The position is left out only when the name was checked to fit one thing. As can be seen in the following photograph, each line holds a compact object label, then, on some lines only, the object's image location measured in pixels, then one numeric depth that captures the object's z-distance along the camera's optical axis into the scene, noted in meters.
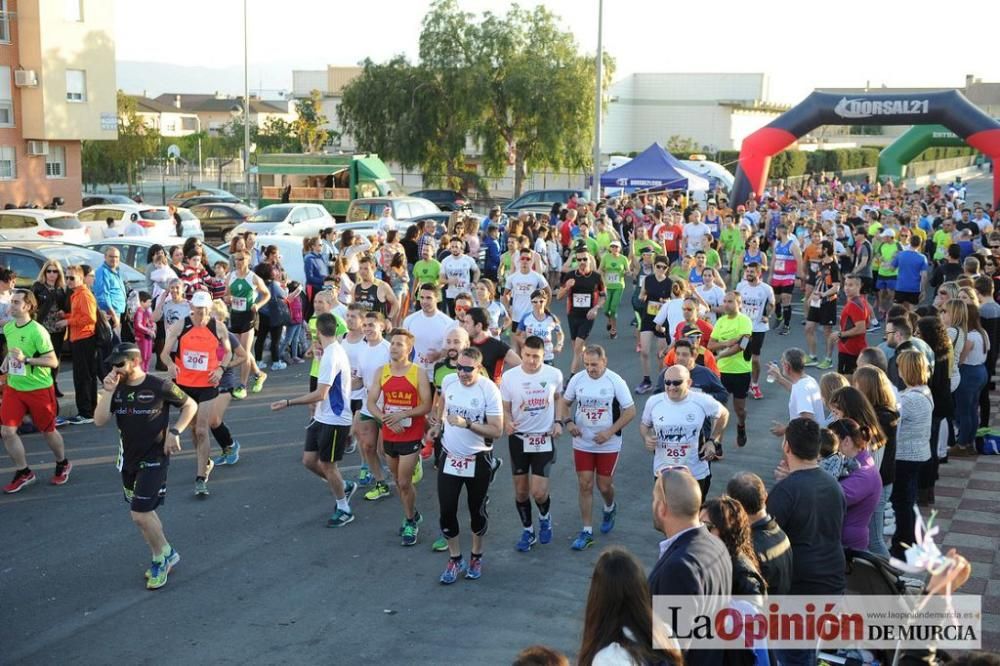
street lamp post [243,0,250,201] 41.25
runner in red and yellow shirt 8.11
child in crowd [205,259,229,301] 14.03
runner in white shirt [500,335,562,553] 7.92
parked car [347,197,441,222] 26.00
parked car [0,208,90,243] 22.62
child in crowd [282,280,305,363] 14.74
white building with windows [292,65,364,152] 70.12
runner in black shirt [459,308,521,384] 9.43
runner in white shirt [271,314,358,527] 8.52
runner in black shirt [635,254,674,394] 13.26
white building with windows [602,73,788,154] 72.50
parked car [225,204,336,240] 24.84
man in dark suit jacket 4.28
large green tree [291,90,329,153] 60.66
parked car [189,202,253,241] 28.56
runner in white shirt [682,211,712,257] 19.06
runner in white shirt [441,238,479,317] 14.95
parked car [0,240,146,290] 14.54
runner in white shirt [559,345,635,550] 8.01
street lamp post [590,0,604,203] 30.80
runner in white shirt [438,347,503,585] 7.43
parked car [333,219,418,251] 20.65
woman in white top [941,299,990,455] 10.20
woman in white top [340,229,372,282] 15.88
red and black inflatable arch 27.77
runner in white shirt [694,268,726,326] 12.67
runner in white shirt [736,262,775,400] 12.63
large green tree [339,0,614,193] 40.59
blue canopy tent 31.12
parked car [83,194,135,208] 32.88
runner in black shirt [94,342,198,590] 7.31
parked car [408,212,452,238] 25.34
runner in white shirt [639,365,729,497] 7.54
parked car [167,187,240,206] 36.29
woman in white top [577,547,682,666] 3.75
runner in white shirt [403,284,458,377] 10.26
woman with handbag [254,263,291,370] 14.14
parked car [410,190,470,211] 34.44
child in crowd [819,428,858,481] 6.17
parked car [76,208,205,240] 24.77
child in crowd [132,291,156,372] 13.05
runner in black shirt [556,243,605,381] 13.45
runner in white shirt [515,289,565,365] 11.15
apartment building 35.50
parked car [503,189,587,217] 32.03
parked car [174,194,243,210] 34.06
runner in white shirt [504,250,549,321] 13.23
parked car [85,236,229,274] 16.22
